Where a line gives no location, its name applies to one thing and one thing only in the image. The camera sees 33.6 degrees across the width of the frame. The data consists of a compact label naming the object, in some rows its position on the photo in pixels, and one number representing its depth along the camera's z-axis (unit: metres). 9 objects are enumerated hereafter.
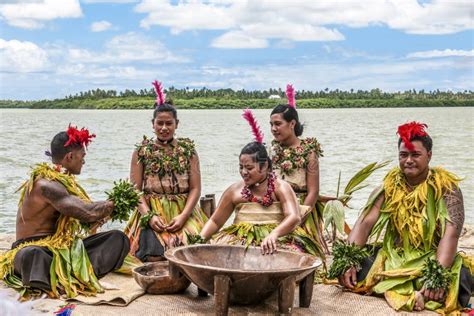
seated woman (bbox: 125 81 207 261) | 6.16
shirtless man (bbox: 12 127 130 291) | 5.17
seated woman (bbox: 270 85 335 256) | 6.24
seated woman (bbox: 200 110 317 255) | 5.34
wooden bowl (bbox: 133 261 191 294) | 5.14
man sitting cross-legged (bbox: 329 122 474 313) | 4.85
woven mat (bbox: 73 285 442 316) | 4.82
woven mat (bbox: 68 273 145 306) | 5.04
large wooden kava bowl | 4.49
